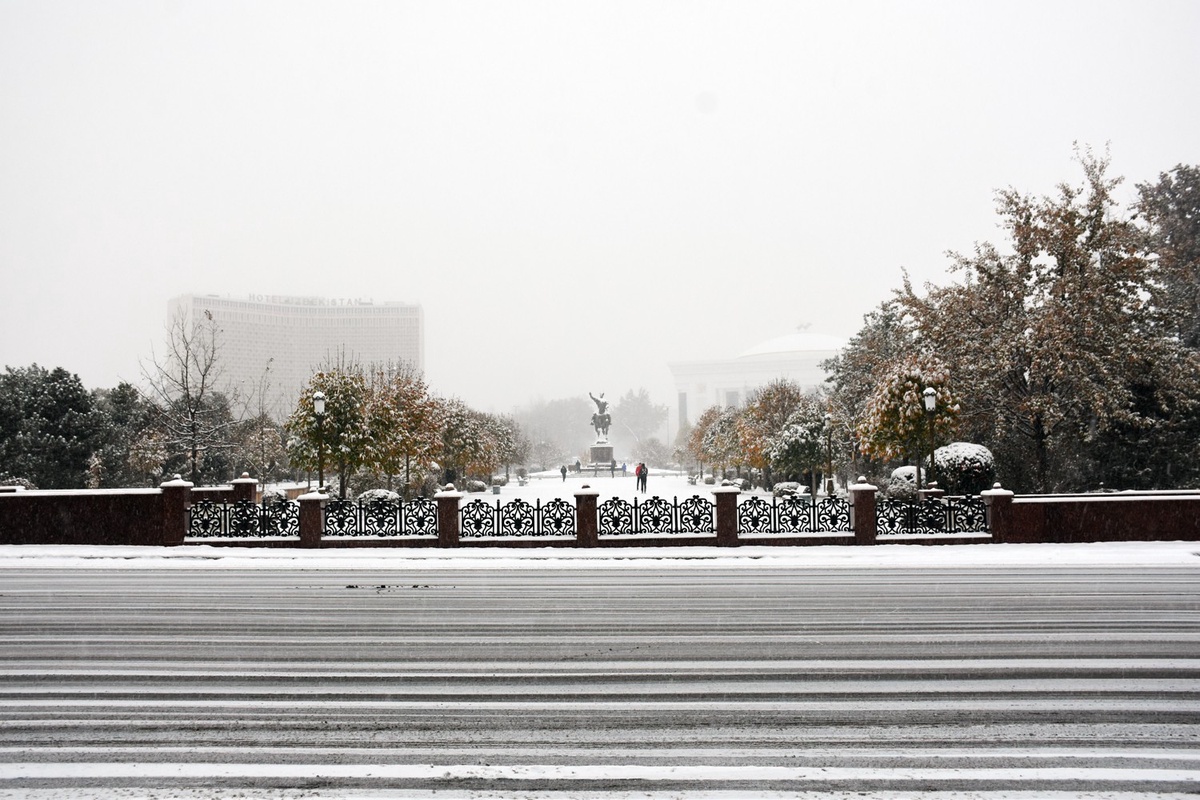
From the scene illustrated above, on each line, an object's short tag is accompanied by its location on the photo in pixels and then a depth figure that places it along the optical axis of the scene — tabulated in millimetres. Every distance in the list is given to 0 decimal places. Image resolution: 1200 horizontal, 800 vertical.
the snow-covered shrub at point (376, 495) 22484
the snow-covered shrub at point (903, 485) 23945
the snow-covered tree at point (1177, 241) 28516
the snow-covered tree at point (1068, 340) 25391
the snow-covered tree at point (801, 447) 34625
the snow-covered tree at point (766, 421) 40750
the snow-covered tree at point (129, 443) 37281
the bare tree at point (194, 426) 27641
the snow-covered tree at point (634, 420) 154000
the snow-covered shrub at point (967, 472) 20891
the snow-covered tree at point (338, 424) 26109
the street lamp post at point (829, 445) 34000
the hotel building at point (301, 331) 157750
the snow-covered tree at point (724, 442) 46625
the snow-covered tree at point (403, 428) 29203
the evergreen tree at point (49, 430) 34969
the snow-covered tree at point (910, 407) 25281
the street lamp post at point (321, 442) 24931
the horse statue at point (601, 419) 73250
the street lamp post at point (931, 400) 21156
